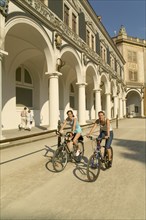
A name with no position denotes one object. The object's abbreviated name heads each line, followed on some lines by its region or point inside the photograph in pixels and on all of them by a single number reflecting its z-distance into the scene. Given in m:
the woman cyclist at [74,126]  6.16
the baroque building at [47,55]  10.69
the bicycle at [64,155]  5.54
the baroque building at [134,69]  43.22
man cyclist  5.44
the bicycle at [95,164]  4.83
